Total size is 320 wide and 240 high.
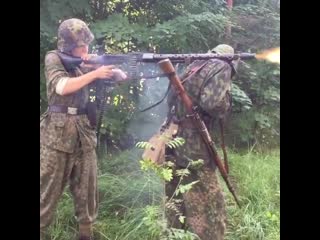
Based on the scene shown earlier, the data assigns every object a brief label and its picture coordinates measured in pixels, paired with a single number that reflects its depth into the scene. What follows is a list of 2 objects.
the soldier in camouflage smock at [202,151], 2.95
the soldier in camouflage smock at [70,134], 2.90
